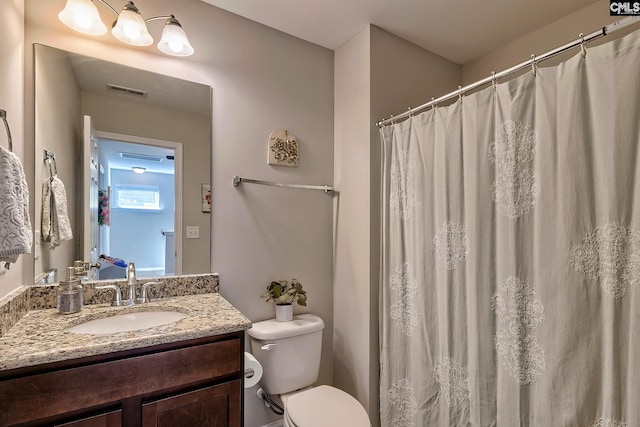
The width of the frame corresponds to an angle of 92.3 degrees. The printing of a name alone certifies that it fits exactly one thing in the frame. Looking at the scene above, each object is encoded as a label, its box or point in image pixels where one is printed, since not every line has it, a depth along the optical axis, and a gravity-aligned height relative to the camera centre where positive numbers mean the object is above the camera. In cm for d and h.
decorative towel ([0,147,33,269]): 82 +1
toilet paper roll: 135 -68
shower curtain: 91 -14
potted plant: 170 -45
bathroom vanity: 84 -48
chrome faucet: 136 -31
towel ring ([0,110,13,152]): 97 +31
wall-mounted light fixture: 125 +83
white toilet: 139 -83
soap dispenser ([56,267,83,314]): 120 -31
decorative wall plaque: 181 +41
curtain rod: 89 +55
